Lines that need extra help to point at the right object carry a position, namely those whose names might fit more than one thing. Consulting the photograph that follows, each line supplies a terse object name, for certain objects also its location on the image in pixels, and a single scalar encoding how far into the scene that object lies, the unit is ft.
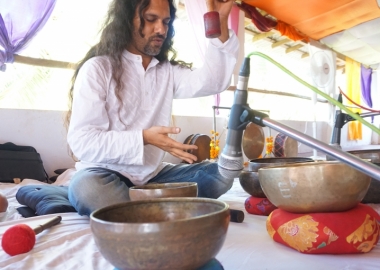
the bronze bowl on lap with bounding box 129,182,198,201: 3.28
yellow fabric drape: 25.53
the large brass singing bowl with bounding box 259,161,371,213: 3.01
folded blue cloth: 5.16
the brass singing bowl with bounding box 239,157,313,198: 4.79
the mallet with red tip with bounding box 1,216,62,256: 3.43
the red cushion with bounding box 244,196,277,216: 4.88
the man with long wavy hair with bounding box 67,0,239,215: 4.54
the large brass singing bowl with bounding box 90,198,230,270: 1.79
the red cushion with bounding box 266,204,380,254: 3.11
